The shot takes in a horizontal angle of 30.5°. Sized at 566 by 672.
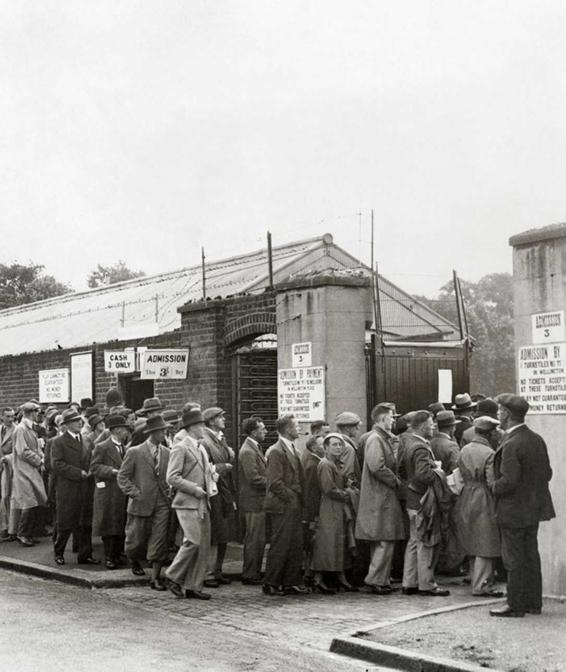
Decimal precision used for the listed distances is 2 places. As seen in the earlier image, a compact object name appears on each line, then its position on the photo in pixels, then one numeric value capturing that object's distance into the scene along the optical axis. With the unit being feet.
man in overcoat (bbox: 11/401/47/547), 48.52
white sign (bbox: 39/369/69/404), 67.36
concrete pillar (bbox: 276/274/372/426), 42.57
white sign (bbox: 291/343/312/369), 43.34
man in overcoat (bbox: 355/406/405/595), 34.76
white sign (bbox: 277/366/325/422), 42.73
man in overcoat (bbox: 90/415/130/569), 40.93
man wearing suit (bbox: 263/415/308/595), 34.71
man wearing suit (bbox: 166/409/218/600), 34.12
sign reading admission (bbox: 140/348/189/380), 49.60
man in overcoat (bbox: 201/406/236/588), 36.81
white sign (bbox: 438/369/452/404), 46.60
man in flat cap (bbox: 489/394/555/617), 29.58
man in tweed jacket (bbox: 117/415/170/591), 37.83
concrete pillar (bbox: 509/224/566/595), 32.73
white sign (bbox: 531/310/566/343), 32.99
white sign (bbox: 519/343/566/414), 32.86
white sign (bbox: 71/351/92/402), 65.00
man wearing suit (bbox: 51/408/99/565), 41.98
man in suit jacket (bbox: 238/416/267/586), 37.24
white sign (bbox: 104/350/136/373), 56.34
